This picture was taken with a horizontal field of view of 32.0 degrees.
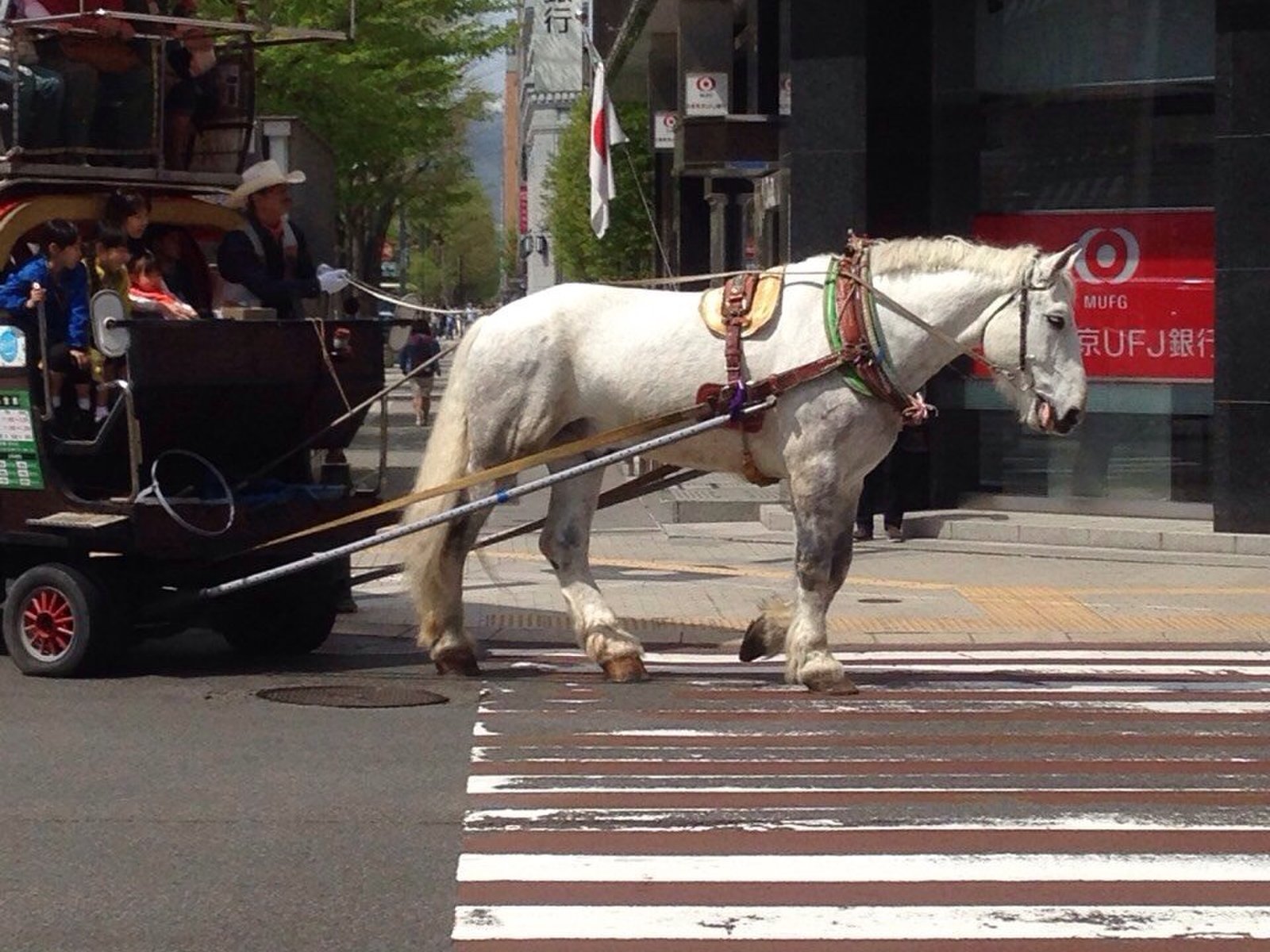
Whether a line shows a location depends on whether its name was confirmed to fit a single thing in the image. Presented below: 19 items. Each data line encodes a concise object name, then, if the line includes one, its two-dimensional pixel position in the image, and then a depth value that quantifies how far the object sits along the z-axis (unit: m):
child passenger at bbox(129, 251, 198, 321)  10.90
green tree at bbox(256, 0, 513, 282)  27.03
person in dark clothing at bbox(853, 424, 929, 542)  17.83
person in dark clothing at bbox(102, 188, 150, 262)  11.01
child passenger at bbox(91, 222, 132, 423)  10.52
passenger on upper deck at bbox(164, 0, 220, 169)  11.65
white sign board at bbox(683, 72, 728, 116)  22.22
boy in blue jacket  10.53
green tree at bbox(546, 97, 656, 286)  40.38
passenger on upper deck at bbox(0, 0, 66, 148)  10.98
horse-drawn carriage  10.36
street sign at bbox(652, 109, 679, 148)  27.56
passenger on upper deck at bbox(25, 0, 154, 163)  11.05
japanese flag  20.22
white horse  10.07
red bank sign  17.86
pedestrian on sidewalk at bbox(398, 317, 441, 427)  32.38
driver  11.37
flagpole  25.11
